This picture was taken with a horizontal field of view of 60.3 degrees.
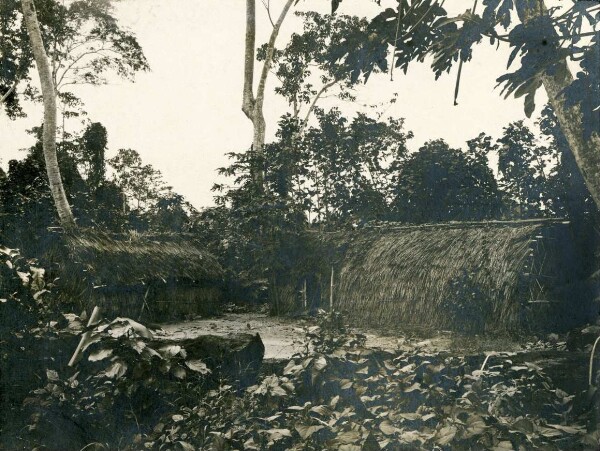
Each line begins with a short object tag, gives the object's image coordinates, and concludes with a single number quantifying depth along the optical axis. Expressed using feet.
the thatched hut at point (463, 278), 26.55
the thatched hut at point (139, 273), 28.43
